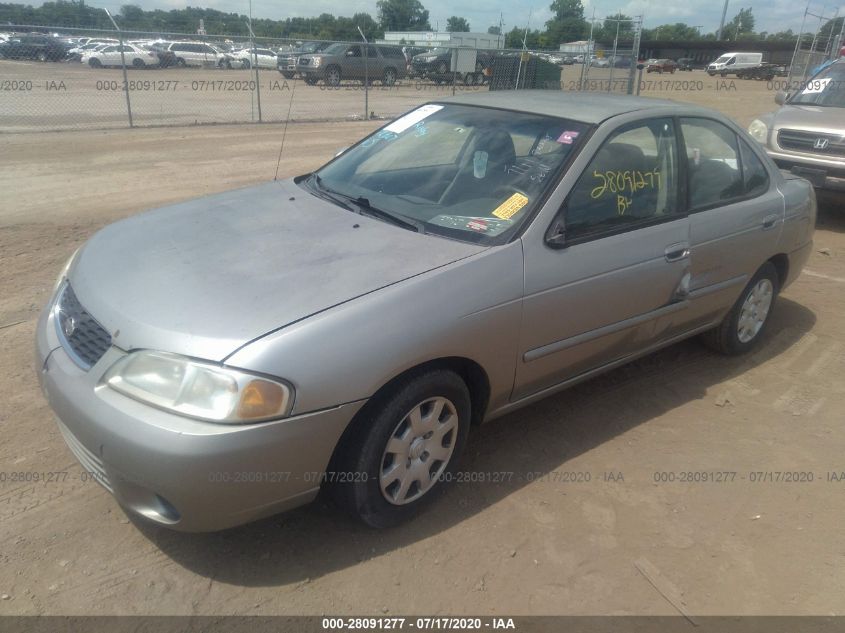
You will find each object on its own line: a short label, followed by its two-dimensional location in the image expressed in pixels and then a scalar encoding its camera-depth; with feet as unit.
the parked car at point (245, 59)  102.12
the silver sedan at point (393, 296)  7.51
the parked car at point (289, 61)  70.69
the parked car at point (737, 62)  159.63
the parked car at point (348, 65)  71.15
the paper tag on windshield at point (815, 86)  29.78
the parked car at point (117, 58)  95.91
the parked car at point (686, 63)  188.96
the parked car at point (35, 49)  66.44
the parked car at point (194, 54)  98.84
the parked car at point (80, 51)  92.48
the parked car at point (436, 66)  81.41
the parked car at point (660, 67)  166.71
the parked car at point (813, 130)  25.73
